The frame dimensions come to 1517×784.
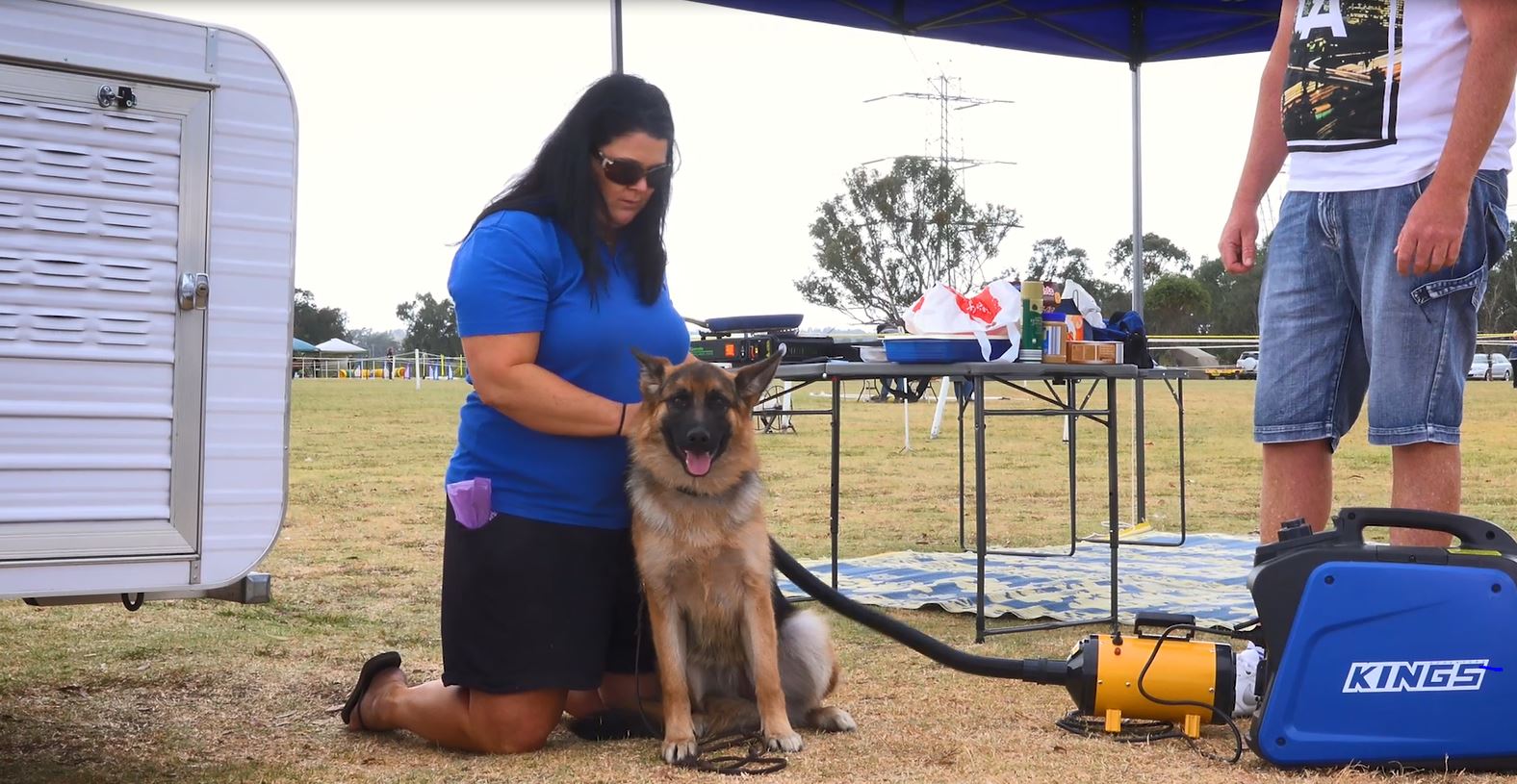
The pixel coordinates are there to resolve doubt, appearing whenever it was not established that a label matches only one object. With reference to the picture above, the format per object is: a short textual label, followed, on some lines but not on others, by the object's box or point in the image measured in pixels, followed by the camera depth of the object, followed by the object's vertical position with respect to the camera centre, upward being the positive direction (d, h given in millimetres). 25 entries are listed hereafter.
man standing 2996 +503
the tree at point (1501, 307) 60812 +6318
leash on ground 3119 -871
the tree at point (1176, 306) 63659 +6455
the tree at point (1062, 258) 58281 +8357
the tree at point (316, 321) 90375 +7342
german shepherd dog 3297 -328
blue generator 2791 -499
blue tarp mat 5422 -763
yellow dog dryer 3240 -665
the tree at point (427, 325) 83625 +6671
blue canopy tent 7586 +2603
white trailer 2451 +236
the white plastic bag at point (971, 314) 5102 +472
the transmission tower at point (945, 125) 46394 +11953
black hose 3506 -659
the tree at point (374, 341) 94000 +6499
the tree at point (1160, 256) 67875 +9764
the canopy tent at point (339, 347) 84625 +5090
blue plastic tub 5004 +311
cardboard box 5258 +326
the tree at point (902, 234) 55688 +8933
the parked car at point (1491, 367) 44000 +2412
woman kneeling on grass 3217 -21
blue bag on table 5812 +453
